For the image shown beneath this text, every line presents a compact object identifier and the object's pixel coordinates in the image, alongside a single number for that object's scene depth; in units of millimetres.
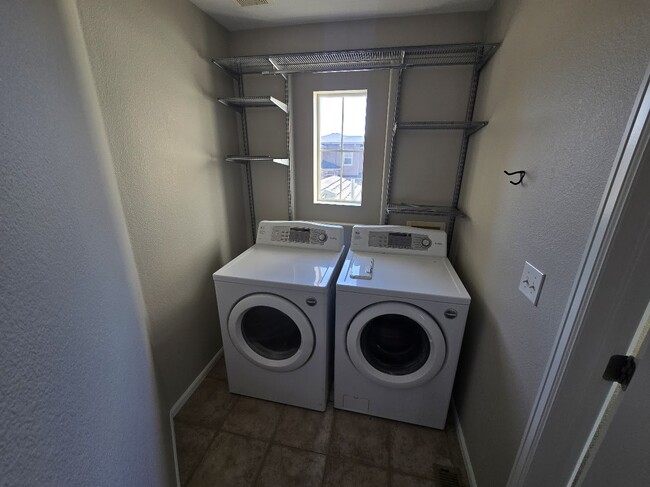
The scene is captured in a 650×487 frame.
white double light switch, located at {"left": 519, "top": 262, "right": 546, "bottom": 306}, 899
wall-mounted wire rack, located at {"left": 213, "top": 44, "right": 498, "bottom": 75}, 1566
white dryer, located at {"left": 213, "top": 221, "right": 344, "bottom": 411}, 1443
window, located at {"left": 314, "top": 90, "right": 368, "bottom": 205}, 2037
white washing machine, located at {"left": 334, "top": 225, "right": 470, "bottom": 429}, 1330
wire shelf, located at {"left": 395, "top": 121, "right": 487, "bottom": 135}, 1677
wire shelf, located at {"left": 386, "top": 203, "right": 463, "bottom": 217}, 1916
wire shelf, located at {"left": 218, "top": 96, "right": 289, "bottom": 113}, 1756
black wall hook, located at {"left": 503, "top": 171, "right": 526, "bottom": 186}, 1065
